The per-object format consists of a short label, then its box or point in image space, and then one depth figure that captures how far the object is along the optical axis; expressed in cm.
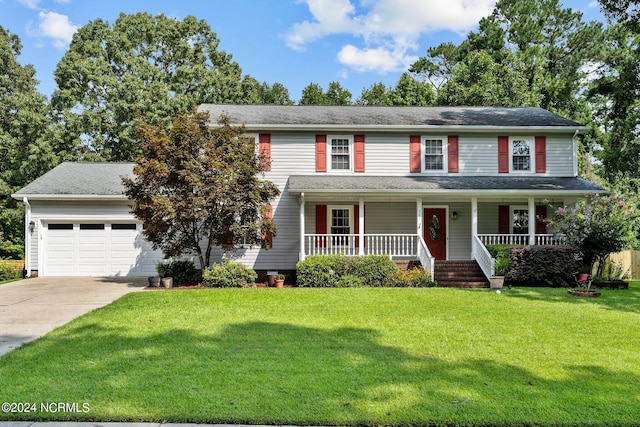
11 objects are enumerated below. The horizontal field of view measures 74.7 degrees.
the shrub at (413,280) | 1266
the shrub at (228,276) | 1234
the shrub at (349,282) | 1267
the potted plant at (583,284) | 1076
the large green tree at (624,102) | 1497
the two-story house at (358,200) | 1507
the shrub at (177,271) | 1321
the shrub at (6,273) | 1512
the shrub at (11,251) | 1866
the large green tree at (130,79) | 2473
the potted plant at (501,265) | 1284
